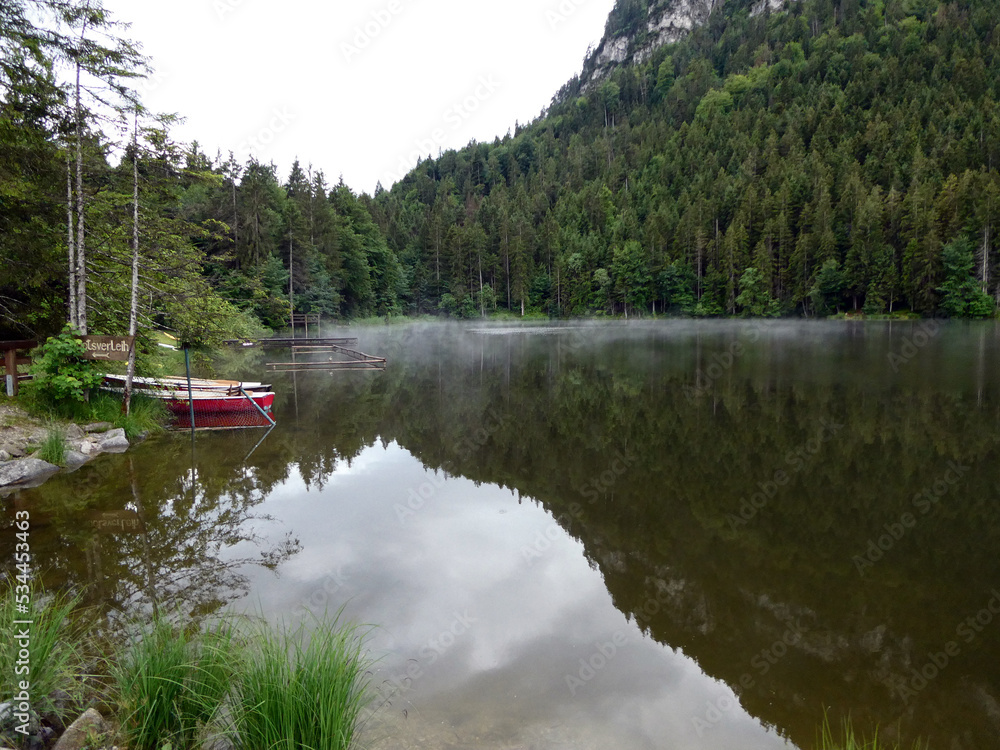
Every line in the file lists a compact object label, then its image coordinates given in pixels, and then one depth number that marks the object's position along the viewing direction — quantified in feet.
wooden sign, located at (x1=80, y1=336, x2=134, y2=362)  38.17
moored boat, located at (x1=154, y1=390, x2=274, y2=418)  46.78
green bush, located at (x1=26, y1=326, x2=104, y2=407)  38.22
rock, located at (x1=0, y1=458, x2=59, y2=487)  30.35
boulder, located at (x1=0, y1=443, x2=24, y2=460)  32.40
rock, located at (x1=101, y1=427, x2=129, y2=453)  38.45
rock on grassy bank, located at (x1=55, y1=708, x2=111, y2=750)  10.28
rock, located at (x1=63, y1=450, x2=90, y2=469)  33.94
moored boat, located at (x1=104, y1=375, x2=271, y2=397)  44.98
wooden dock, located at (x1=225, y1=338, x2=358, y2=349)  115.12
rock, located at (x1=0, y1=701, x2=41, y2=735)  10.02
